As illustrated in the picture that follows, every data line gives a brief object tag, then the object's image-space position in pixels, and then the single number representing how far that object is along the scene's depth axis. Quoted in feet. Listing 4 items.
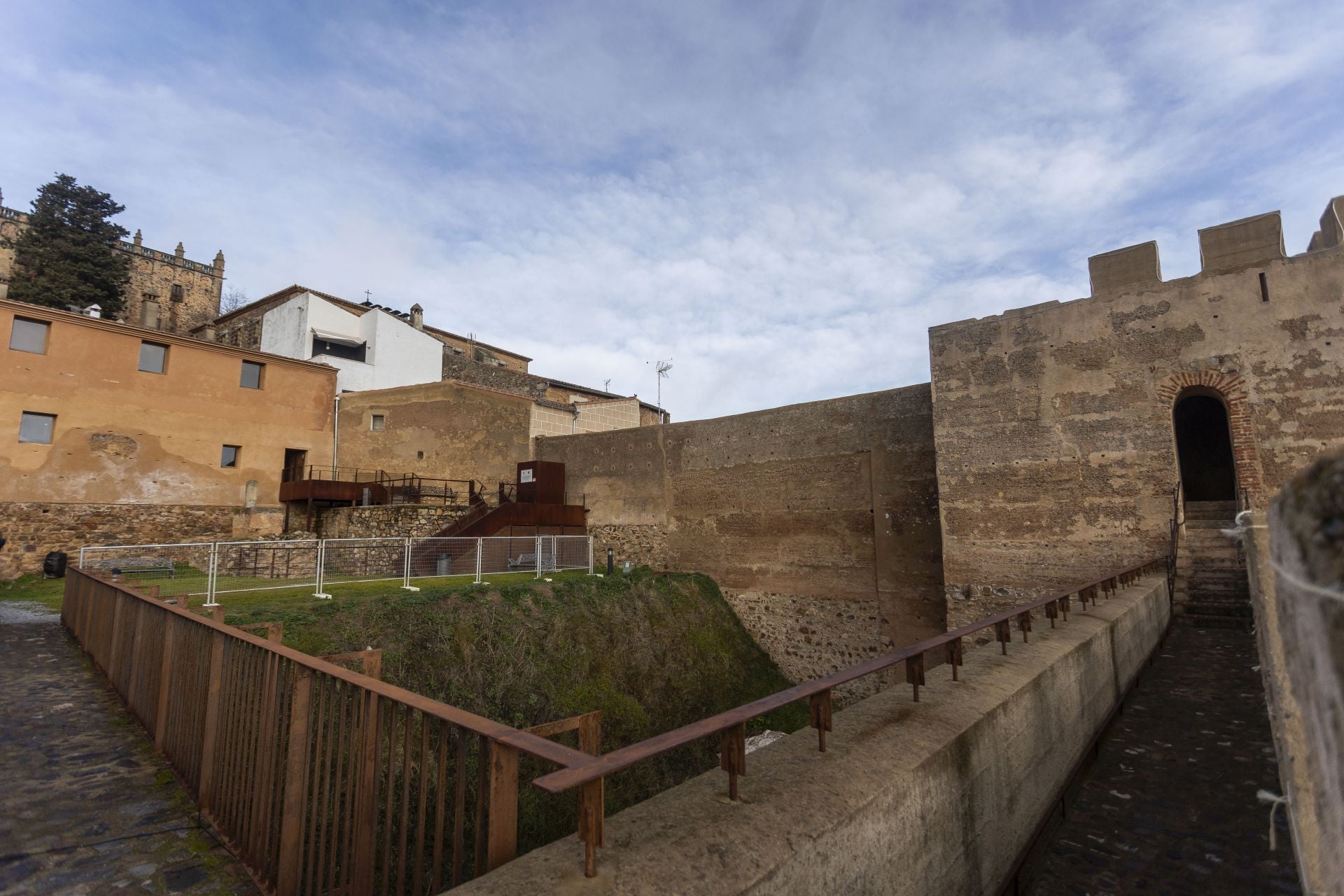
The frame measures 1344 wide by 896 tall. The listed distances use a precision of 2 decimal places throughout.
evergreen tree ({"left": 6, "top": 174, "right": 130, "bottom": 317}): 99.76
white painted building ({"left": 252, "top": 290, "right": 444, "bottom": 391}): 86.79
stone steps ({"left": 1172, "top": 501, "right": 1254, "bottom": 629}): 27.53
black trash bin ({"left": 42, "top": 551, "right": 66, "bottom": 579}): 52.03
